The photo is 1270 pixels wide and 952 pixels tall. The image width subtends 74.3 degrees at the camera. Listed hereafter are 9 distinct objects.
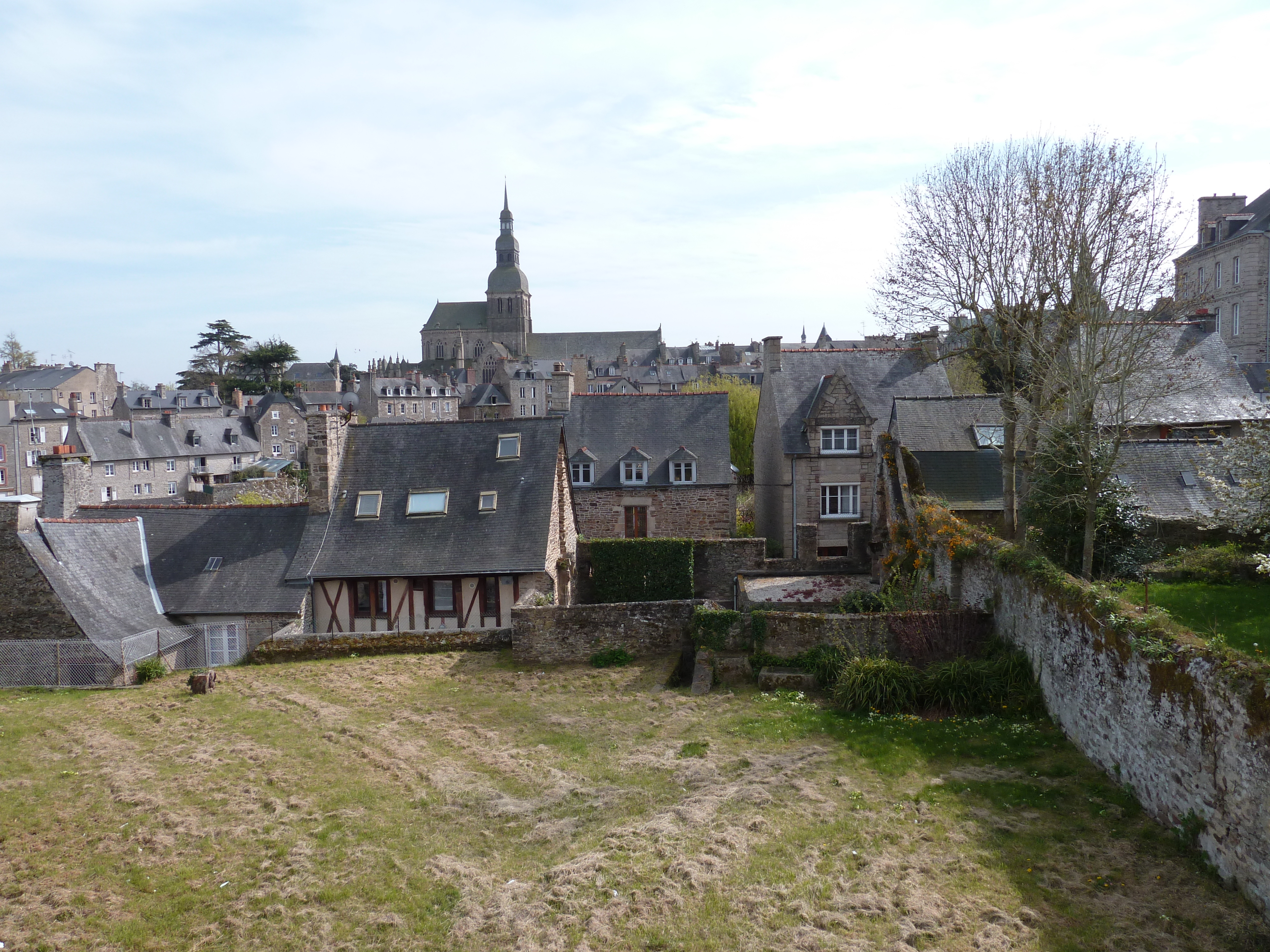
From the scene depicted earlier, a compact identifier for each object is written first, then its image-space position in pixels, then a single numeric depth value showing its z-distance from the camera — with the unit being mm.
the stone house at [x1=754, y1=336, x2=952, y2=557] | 28438
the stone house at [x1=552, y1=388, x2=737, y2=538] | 28797
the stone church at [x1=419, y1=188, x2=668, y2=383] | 127688
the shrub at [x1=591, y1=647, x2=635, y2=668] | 16859
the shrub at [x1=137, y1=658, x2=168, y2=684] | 16531
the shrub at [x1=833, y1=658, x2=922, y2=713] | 12859
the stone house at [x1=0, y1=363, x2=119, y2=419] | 76688
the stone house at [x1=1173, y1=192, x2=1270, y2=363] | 40719
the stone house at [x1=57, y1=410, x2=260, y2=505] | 52562
